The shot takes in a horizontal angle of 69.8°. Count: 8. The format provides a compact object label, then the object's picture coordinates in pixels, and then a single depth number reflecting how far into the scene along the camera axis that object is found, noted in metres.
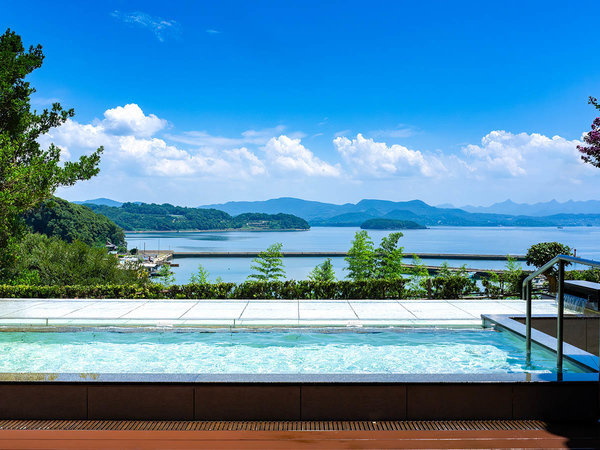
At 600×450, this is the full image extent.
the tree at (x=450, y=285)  9.97
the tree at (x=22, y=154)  8.84
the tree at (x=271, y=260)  20.93
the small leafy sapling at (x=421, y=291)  10.09
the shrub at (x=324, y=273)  20.41
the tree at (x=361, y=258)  18.29
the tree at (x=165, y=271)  21.51
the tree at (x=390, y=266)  18.51
